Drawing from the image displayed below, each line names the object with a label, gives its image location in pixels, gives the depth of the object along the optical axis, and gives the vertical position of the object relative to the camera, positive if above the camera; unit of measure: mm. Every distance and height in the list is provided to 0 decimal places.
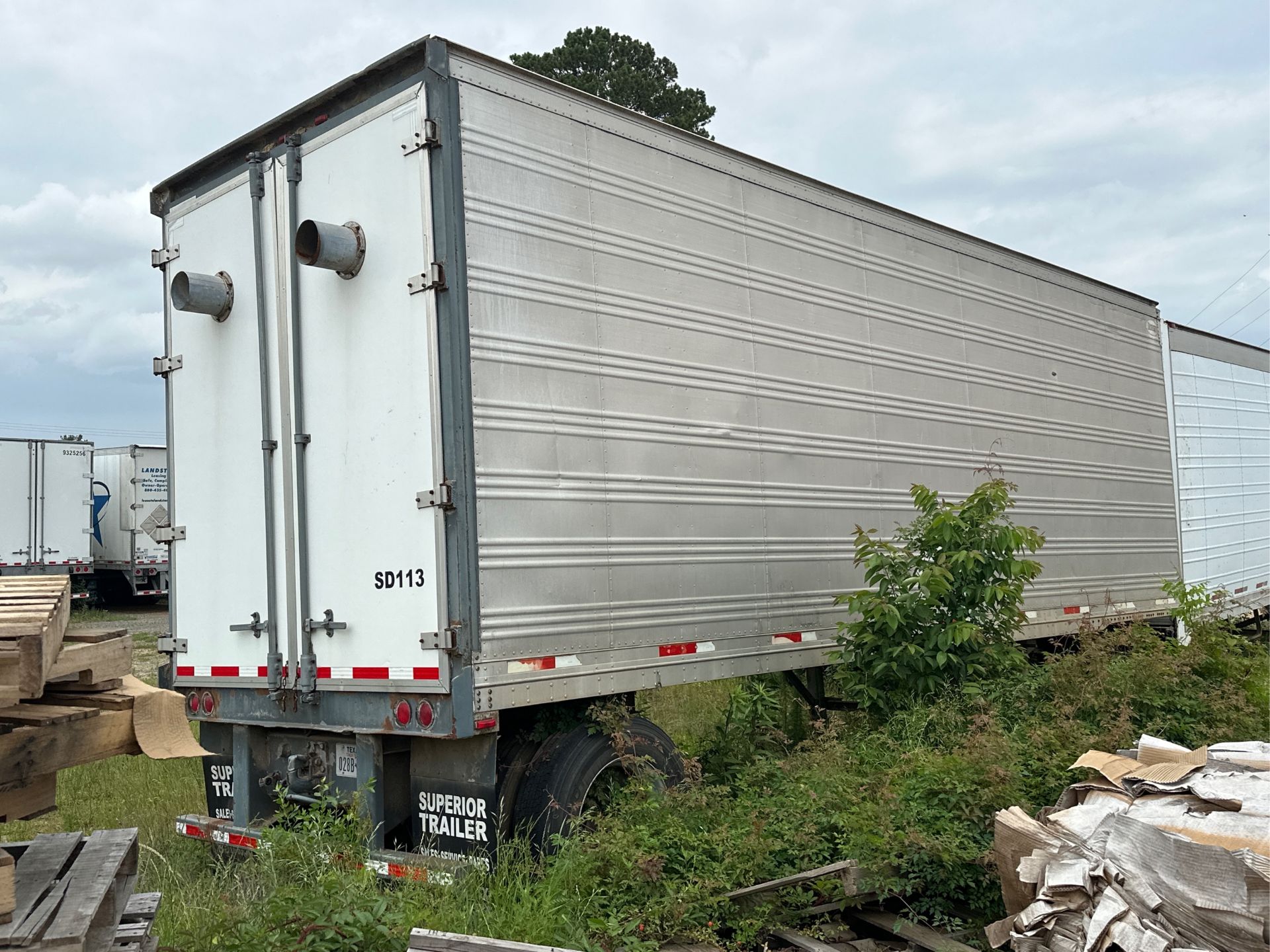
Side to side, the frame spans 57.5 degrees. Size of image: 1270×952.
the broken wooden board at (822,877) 5363 -1588
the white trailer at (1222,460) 13117 +726
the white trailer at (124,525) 25625 +1059
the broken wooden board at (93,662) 3471 -275
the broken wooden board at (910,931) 5098 -1810
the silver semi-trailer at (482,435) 5715 +666
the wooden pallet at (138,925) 3740 -1210
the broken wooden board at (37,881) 3150 -949
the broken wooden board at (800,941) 5129 -1800
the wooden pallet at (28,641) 3033 -174
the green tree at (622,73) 27688 +11558
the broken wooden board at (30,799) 3637 -716
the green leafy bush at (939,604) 7438 -460
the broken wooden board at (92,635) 3750 -202
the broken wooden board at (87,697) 3719 -400
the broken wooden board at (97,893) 3215 -980
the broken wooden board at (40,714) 3432 -420
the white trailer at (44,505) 22391 +1389
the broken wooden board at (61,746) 3490 -533
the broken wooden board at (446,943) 4266 -1423
